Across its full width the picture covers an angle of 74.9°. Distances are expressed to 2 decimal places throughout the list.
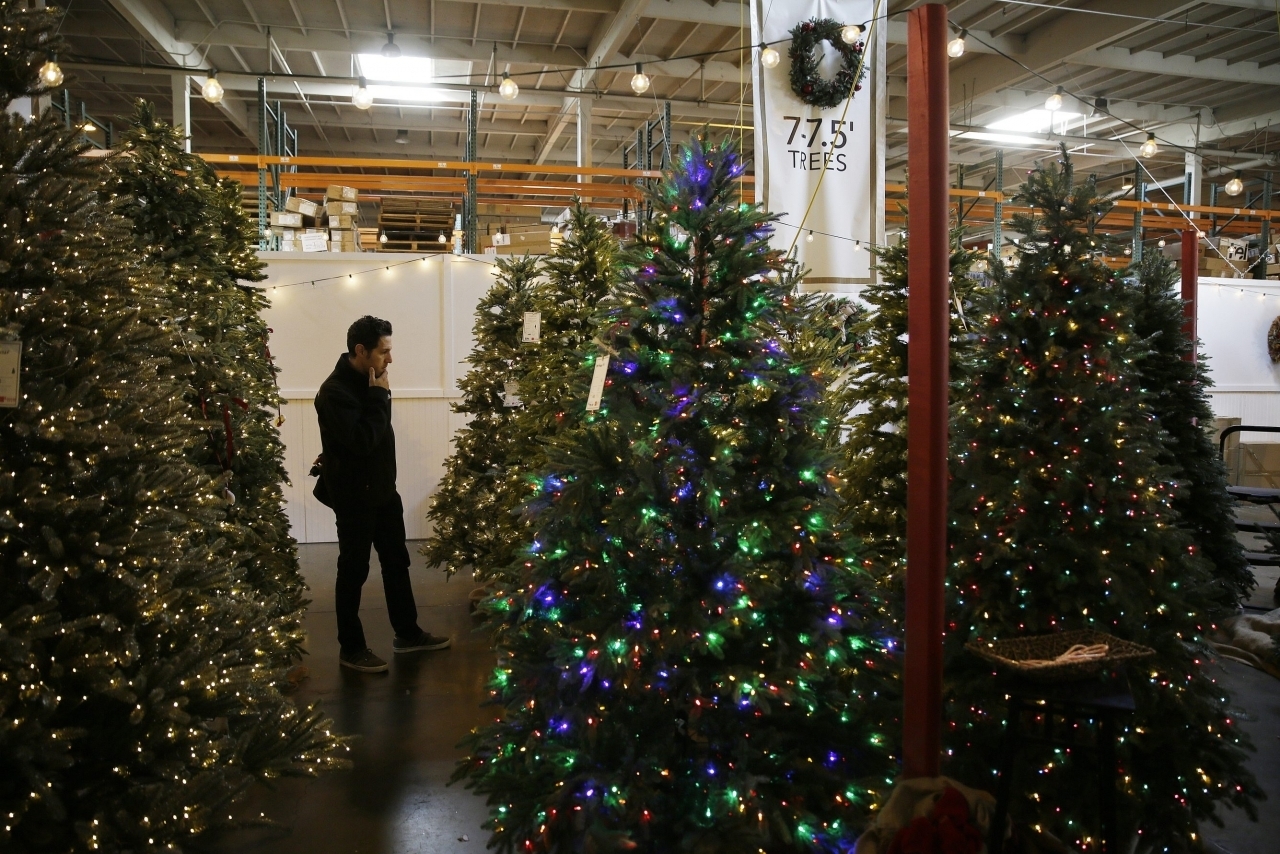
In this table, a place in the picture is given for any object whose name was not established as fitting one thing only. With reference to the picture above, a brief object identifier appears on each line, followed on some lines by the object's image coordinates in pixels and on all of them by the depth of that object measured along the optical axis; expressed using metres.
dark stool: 1.71
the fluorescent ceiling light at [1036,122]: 11.97
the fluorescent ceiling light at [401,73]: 10.30
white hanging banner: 3.61
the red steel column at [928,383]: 1.86
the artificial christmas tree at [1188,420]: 4.59
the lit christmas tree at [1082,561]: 2.20
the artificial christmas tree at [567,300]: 4.63
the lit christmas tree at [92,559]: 1.74
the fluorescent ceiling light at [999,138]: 10.34
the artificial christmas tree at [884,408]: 3.54
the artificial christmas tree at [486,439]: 5.27
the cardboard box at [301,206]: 7.65
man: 3.96
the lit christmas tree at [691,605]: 1.87
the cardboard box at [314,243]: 7.62
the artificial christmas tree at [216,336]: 3.43
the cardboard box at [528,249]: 8.65
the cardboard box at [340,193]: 7.90
